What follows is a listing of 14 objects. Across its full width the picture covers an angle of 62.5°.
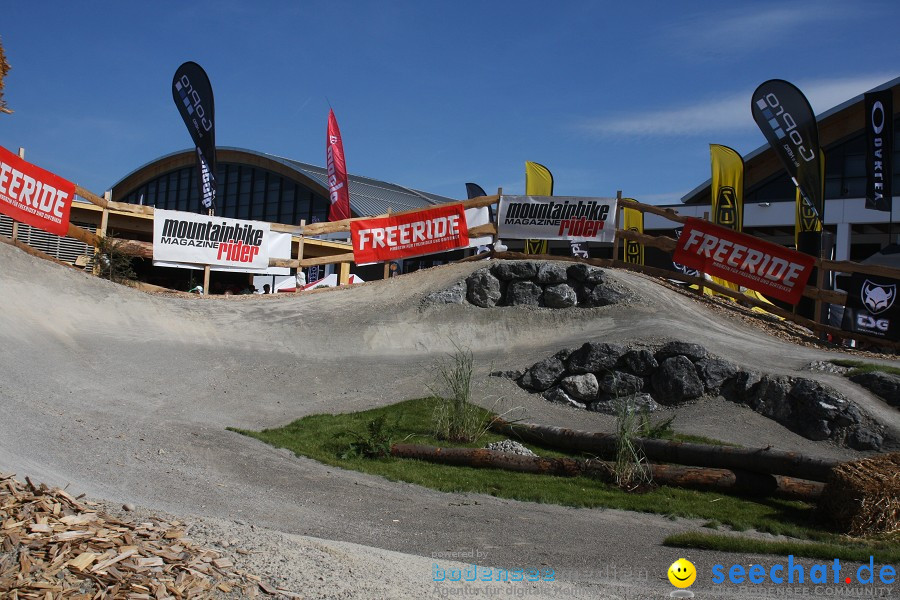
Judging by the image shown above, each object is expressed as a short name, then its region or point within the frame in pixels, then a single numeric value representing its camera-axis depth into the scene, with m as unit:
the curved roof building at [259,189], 46.84
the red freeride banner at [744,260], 16.97
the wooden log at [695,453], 9.09
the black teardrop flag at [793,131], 20.30
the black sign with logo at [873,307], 15.41
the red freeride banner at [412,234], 20.09
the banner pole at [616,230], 19.53
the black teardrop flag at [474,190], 43.28
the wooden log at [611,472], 9.29
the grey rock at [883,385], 12.28
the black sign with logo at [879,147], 23.86
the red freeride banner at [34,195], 16.39
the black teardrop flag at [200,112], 22.62
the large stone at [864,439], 11.48
